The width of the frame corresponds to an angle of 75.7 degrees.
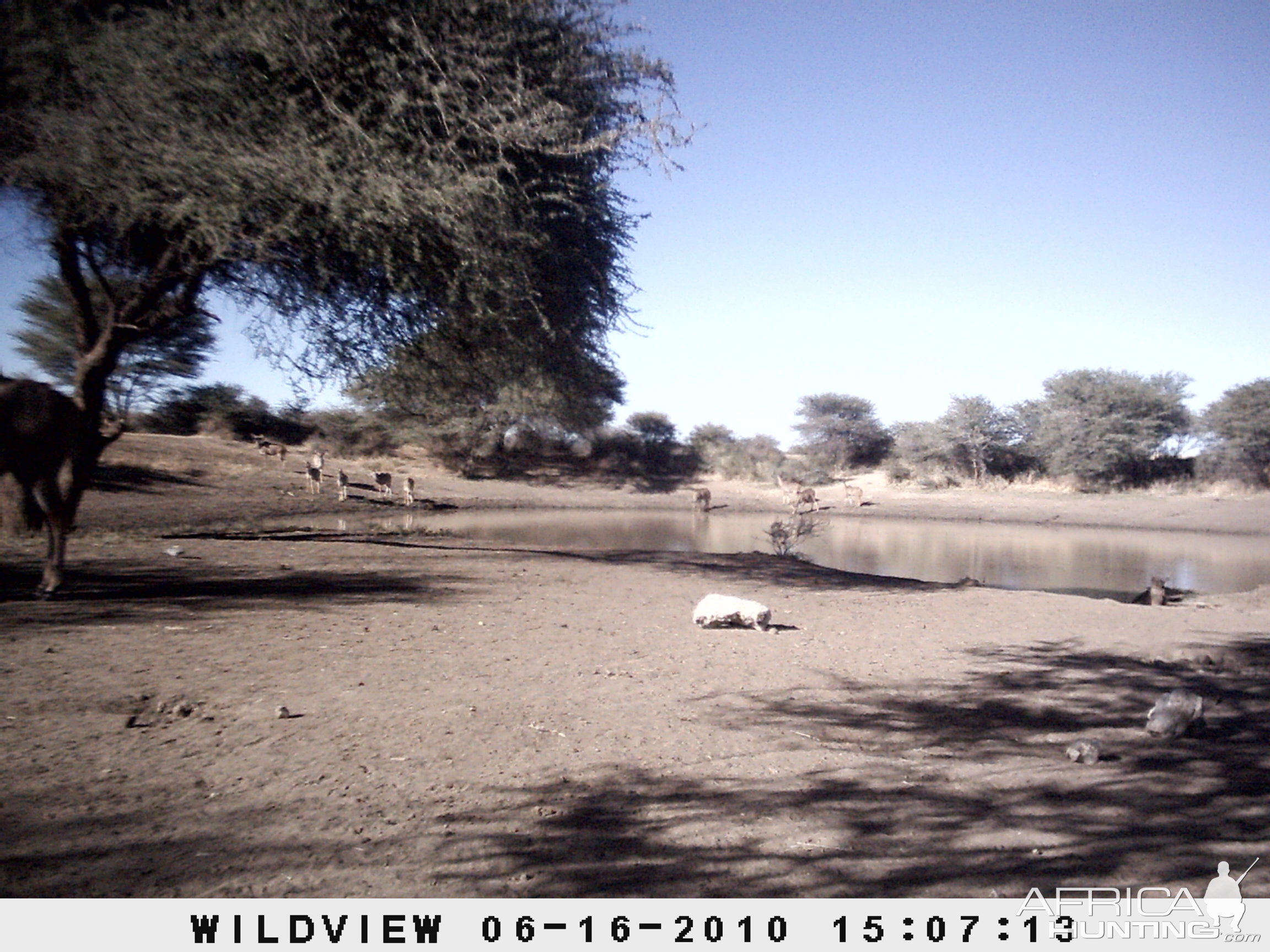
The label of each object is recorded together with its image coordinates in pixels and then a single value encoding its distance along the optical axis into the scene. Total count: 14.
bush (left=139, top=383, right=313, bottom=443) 14.14
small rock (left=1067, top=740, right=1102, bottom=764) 4.36
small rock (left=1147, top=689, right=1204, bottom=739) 4.79
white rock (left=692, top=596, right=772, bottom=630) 7.57
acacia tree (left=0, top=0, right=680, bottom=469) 8.21
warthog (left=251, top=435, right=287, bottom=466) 26.20
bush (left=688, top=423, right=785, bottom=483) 40.62
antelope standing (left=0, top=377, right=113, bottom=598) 6.39
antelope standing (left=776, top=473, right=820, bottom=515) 26.81
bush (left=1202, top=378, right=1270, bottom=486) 36.69
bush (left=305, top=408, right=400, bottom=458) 30.11
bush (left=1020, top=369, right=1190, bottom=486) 37.91
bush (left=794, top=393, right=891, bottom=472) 47.78
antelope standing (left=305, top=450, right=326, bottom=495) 23.02
